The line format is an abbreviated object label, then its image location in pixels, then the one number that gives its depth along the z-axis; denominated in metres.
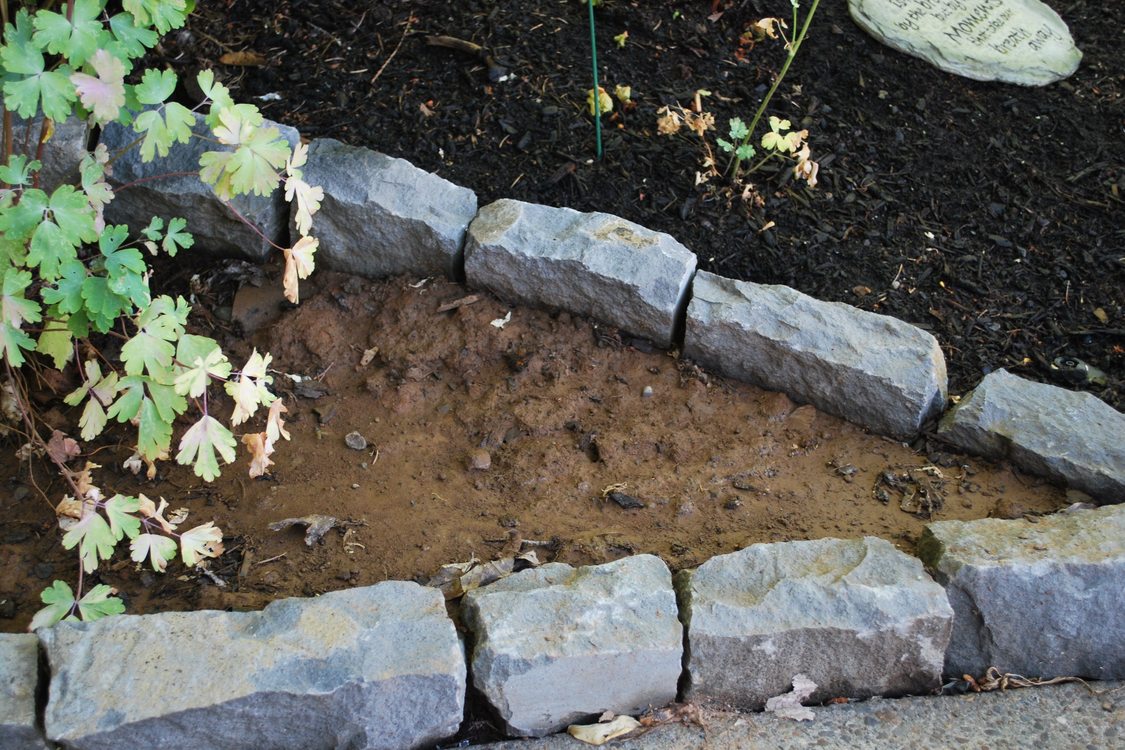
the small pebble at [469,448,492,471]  2.92
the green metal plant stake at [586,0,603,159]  3.43
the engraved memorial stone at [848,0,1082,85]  4.14
